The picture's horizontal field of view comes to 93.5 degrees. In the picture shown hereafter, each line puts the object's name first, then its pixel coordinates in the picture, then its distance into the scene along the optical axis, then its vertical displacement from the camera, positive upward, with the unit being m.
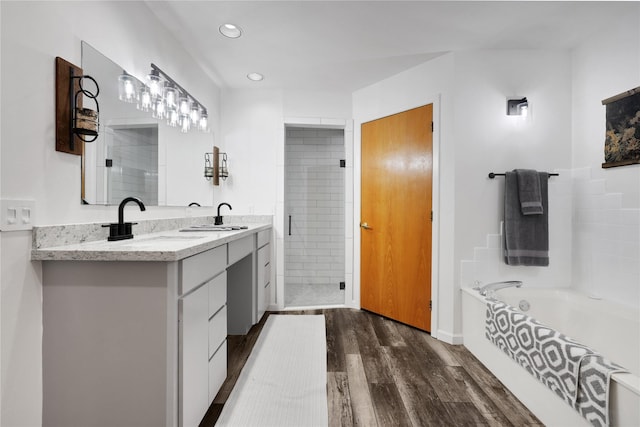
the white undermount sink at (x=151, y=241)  1.31 -0.16
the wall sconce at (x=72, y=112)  1.29 +0.43
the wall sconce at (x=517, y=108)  2.39 +0.83
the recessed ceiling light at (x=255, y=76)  2.89 +1.31
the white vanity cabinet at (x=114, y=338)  1.15 -0.49
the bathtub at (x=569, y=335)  1.14 -0.76
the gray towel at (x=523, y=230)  2.36 -0.14
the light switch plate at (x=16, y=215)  1.06 -0.02
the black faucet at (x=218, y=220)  2.81 -0.09
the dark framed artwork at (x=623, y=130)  1.92 +0.56
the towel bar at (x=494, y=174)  2.39 +0.31
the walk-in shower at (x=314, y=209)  4.16 +0.03
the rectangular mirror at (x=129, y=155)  1.49 +0.34
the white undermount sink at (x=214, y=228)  2.29 -0.14
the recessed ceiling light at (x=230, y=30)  2.12 +1.30
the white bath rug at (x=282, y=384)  1.52 -1.04
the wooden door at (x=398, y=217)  2.64 -0.05
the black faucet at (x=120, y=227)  1.52 -0.09
